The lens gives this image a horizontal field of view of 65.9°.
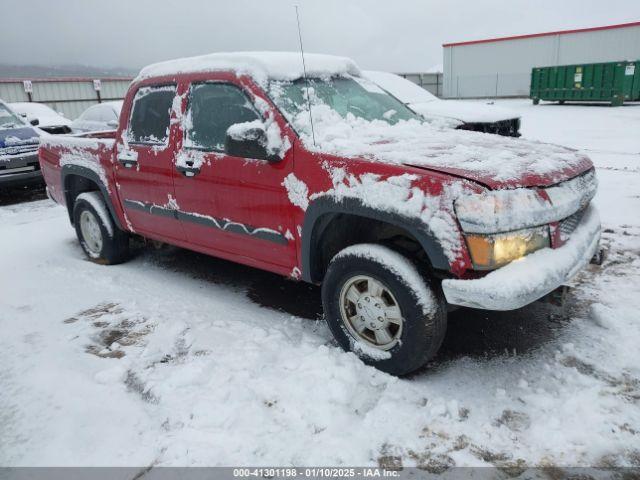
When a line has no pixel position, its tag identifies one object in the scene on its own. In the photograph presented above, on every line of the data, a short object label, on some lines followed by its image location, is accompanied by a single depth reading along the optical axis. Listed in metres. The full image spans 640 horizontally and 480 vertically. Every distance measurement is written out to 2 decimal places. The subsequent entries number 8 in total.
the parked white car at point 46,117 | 13.02
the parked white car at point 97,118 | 11.21
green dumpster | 20.75
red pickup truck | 2.52
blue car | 8.57
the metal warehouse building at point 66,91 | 19.59
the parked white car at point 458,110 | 7.97
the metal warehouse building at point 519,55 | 26.75
